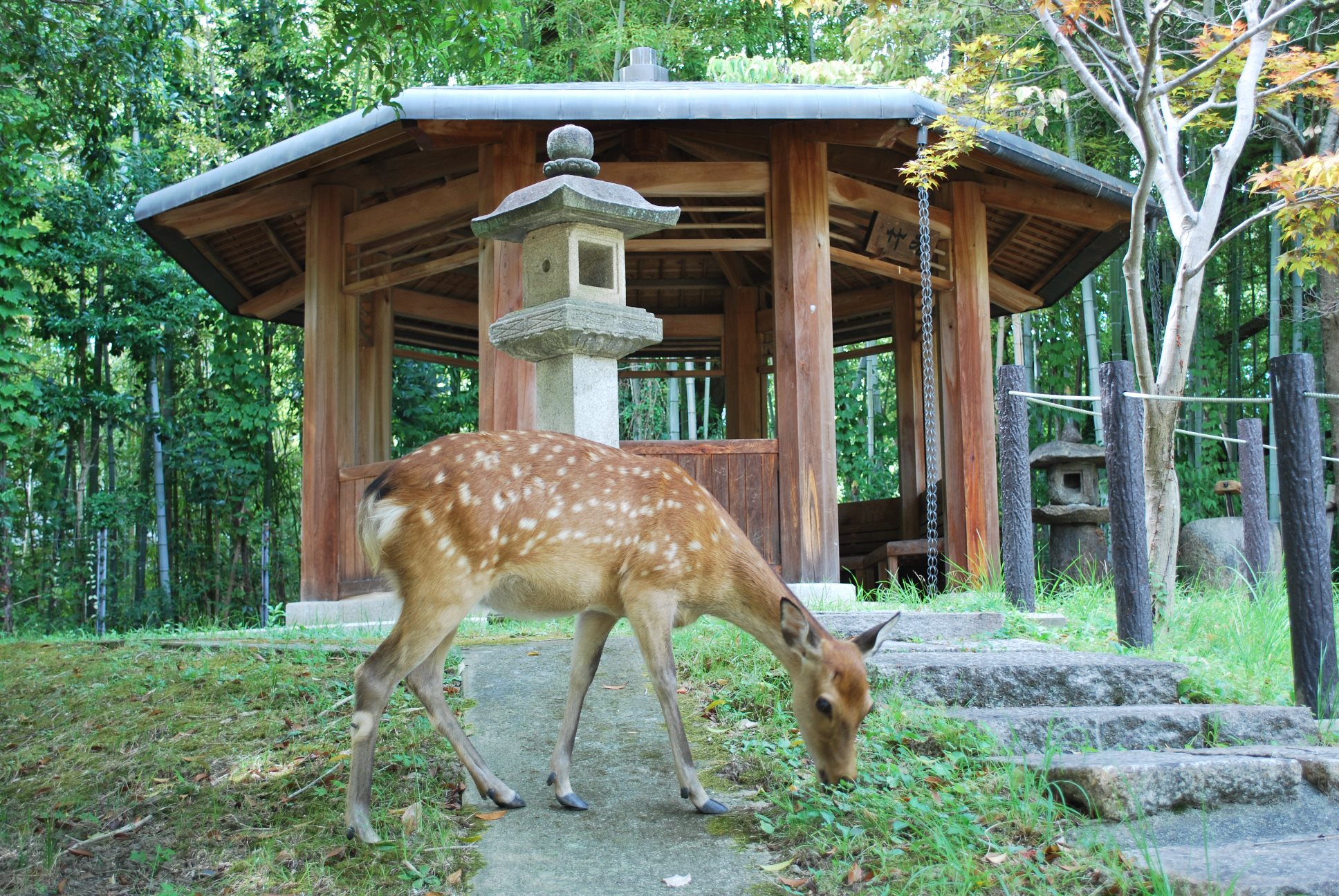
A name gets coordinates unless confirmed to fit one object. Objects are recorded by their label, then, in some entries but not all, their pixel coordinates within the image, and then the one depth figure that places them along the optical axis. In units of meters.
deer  3.68
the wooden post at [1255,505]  9.11
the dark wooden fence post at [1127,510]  5.34
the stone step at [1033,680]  4.70
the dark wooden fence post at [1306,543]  4.47
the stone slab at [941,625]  6.17
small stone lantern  12.14
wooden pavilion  8.50
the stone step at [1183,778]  3.36
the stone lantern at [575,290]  6.22
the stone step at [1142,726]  4.15
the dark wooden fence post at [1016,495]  6.87
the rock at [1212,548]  13.41
